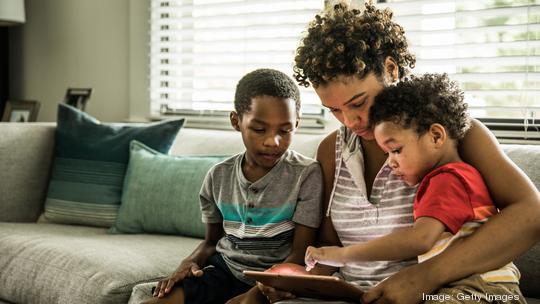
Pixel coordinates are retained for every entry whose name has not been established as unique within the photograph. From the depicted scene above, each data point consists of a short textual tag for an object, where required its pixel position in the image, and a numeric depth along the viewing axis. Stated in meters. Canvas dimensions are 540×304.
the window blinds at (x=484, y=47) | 2.28
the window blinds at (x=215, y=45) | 2.97
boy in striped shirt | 1.72
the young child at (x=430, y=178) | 1.31
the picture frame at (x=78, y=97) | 3.79
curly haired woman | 1.32
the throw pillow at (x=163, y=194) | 2.38
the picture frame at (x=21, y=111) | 3.94
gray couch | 1.90
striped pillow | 2.64
